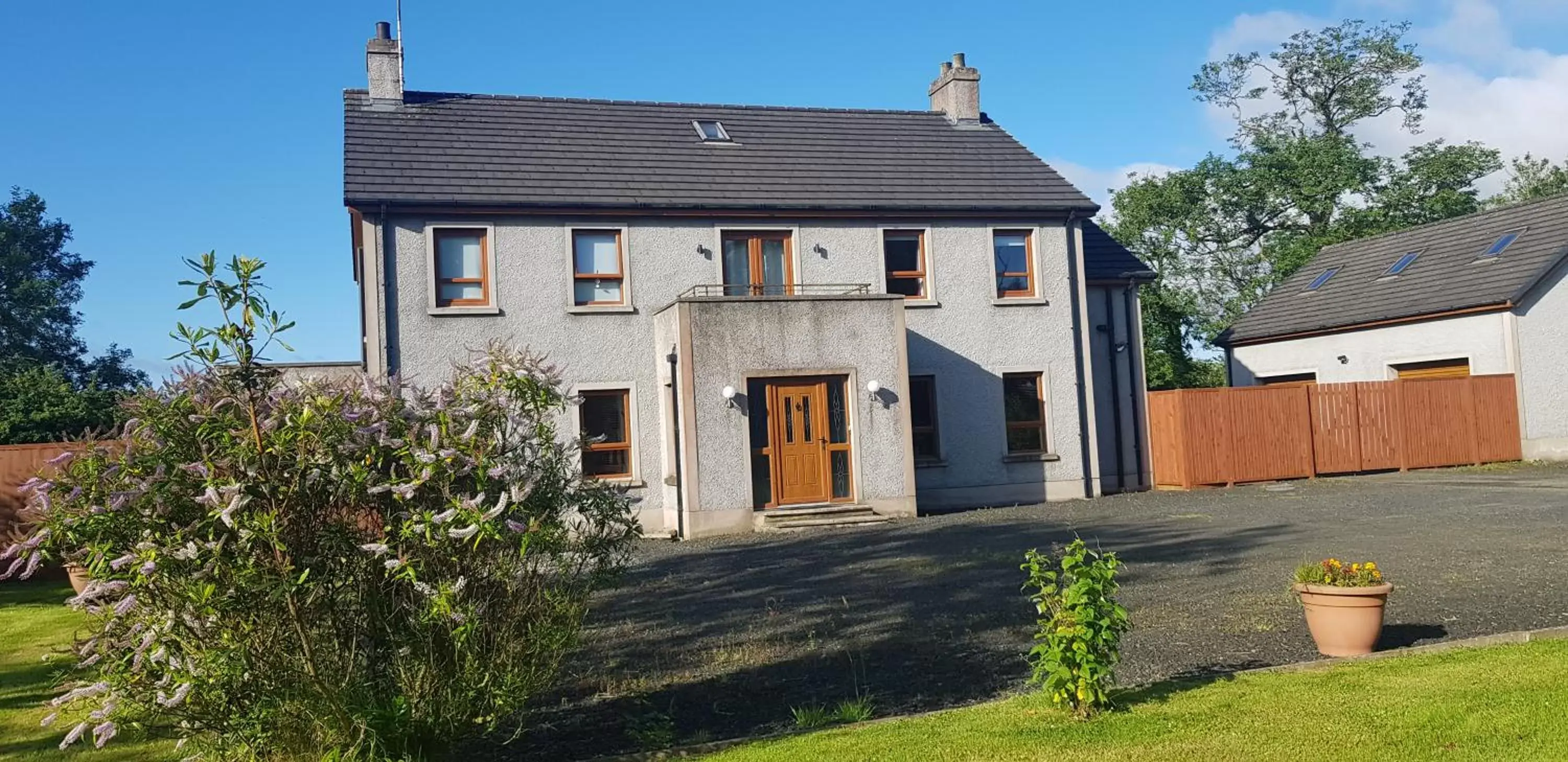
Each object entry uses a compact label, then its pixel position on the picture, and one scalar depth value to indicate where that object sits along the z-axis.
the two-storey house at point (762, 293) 18.73
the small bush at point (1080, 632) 6.17
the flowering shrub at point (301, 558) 5.19
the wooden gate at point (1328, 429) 23.03
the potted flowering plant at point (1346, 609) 7.57
